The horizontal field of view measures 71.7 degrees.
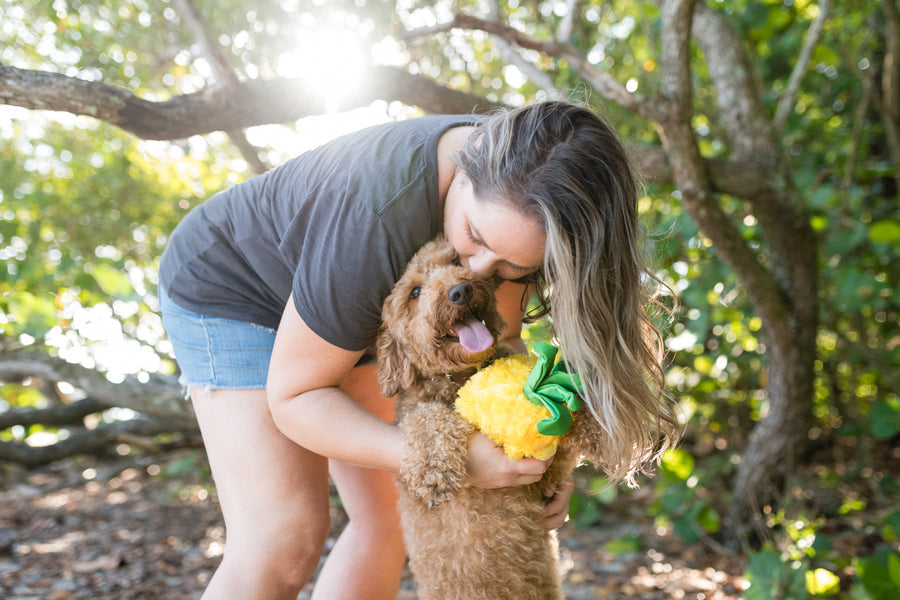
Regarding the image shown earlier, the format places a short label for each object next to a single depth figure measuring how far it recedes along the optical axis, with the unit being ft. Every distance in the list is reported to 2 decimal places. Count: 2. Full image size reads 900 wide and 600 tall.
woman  4.50
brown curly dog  4.57
